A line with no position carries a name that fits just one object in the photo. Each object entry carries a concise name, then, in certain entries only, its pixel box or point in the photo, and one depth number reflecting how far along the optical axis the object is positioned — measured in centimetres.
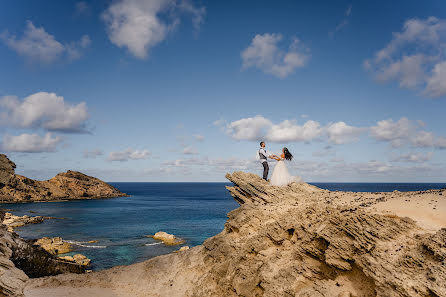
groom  2241
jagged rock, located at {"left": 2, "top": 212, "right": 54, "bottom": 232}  5995
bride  2212
